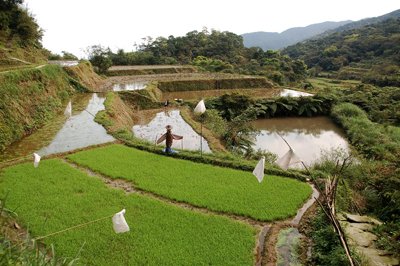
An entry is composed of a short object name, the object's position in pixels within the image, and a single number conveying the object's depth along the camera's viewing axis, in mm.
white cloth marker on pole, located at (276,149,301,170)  4867
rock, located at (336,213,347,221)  7294
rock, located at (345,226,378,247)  6496
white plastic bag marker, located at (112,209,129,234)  4508
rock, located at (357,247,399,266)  5863
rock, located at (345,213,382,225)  7289
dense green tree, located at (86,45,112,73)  35562
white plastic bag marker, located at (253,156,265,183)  5945
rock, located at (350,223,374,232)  7000
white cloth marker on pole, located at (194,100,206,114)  11023
